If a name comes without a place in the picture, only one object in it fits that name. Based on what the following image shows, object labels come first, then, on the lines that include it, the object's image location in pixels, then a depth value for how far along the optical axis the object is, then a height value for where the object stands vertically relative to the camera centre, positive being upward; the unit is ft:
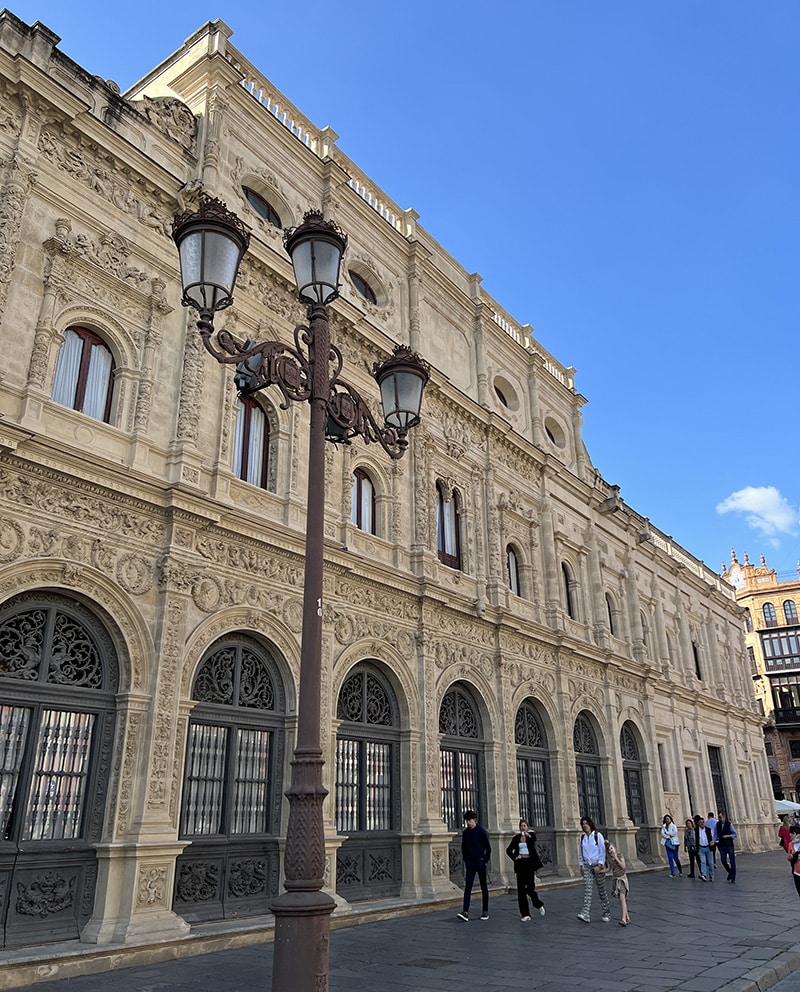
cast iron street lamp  15.17 +11.43
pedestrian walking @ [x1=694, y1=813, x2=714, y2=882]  61.00 -2.66
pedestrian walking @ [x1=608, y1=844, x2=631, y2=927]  36.73 -3.04
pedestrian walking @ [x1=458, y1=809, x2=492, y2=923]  38.88 -1.71
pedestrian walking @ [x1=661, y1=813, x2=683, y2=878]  63.98 -2.16
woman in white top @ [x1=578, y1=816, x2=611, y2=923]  38.09 -2.18
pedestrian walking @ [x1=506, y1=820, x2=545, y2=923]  38.96 -2.41
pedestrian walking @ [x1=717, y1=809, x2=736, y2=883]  59.31 -2.41
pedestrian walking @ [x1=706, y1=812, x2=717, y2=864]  71.75 -0.92
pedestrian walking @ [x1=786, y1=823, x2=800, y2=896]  35.12 -1.68
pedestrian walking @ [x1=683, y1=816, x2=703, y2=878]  63.16 -2.08
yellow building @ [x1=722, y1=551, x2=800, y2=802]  179.52 +32.75
